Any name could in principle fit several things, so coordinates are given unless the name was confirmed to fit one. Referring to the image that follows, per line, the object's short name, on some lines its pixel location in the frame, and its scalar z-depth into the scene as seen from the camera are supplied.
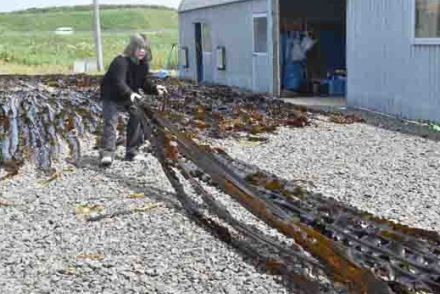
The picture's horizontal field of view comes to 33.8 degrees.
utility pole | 36.53
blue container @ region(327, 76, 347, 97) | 18.42
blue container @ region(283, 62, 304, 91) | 18.91
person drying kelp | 8.88
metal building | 12.70
